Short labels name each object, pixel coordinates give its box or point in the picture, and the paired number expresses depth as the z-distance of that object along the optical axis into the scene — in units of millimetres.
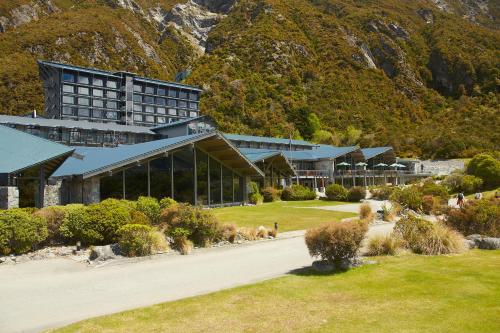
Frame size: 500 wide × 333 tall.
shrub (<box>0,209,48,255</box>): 16344
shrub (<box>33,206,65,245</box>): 18453
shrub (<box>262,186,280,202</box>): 44969
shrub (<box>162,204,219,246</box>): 18719
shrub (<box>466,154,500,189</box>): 49906
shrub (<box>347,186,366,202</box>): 46525
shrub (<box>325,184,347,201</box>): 47688
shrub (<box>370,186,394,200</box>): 49062
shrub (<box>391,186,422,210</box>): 34781
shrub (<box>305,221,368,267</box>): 13242
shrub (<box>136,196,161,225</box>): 22188
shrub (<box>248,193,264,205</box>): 40741
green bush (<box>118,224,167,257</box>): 16630
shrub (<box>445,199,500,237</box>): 19031
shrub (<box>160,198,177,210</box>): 25419
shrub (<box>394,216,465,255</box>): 15945
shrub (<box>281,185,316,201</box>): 47375
